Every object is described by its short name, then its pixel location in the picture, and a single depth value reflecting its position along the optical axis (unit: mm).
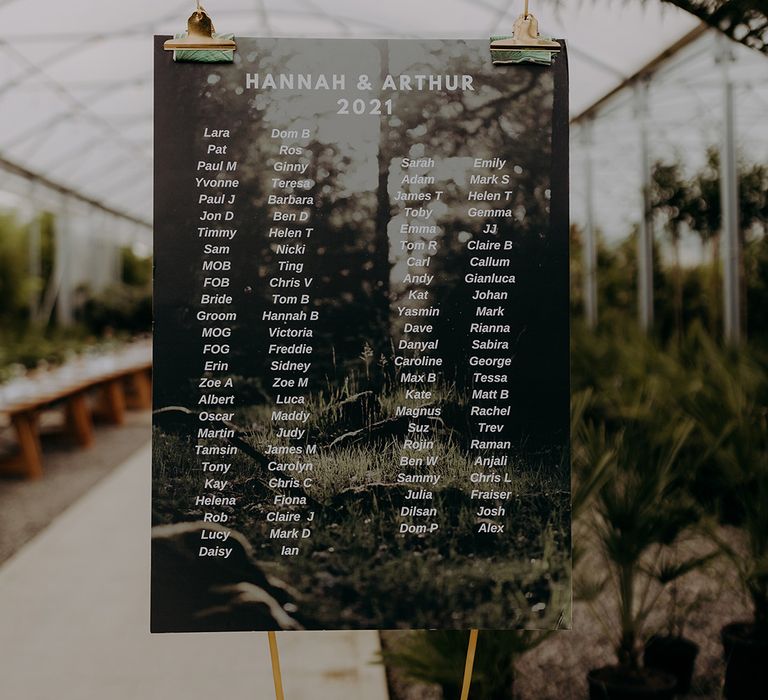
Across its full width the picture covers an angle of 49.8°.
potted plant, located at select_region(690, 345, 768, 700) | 2688
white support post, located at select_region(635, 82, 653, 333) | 7918
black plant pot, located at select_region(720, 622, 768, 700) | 2750
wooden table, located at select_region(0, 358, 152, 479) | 6789
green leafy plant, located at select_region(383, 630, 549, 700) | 2422
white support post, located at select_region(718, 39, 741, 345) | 6363
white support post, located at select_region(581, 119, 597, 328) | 10639
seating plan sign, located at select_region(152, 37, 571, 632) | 1886
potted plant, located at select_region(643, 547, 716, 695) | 2912
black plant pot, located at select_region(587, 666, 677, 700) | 2574
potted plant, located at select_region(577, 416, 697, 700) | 2559
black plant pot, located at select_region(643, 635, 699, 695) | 2936
